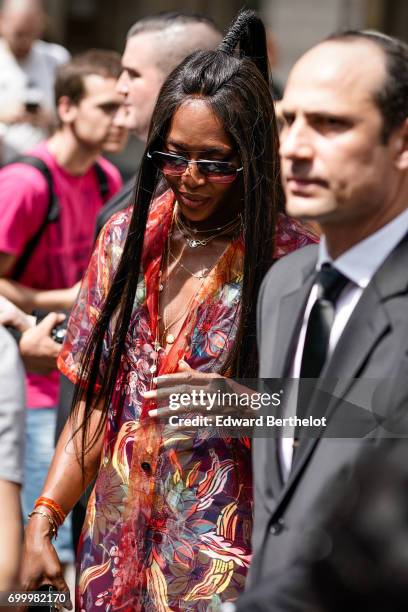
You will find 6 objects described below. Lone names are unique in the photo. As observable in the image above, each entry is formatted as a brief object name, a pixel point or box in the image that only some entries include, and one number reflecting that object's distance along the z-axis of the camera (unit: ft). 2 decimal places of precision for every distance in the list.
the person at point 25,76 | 31.96
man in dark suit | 9.80
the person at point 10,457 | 12.81
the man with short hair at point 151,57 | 20.77
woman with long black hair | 13.28
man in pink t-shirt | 21.65
